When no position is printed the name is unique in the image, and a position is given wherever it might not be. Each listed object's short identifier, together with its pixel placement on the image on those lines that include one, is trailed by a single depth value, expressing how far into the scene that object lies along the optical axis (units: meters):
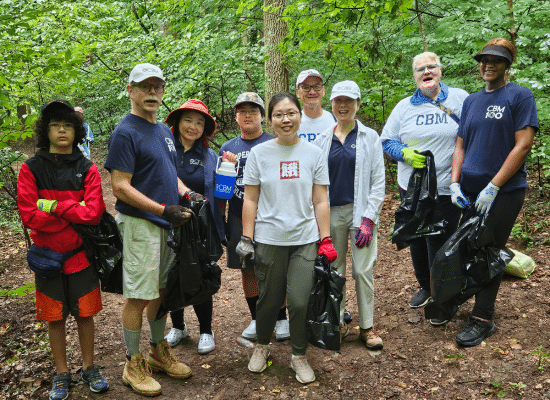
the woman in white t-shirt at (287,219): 3.02
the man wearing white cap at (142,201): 2.77
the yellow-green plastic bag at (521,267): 4.26
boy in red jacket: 2.80
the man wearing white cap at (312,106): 3.69
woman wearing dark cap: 3.07
